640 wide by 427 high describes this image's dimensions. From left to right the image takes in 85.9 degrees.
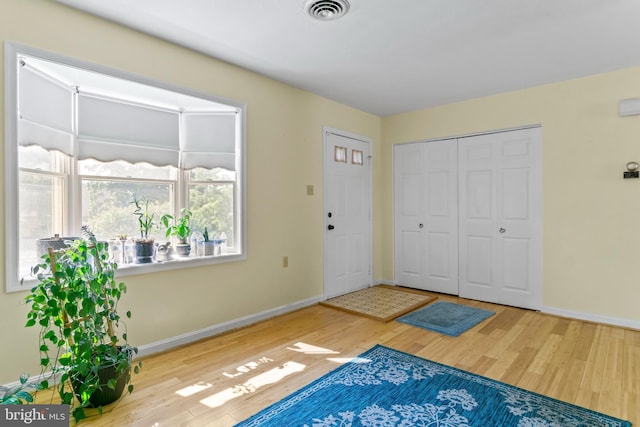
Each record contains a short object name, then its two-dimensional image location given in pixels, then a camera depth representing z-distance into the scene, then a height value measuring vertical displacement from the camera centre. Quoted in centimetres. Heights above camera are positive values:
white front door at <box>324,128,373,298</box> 445 -2
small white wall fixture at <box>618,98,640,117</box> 331 +101
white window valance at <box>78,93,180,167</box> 267 +68
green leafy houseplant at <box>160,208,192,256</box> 305 -14
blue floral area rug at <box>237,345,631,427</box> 191 -116
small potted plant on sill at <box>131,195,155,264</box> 284 -18
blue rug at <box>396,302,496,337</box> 336 -114
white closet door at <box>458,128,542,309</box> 395 -8
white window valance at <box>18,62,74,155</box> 228 +72
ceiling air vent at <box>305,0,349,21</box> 230 +140
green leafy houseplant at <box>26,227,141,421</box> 185 -62
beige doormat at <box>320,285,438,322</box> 381 -111
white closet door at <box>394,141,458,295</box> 463 -7
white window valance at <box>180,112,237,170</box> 325 +70
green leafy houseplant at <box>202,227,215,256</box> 325 -31
